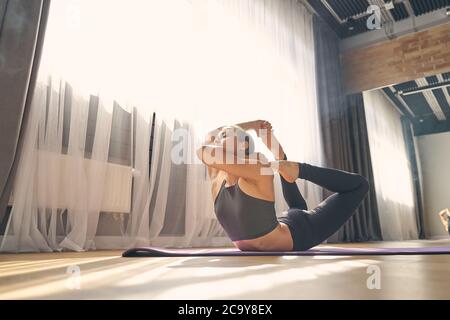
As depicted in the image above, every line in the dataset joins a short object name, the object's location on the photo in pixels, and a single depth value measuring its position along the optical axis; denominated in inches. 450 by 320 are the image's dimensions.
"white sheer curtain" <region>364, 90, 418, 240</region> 210.8
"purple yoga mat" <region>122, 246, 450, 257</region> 51.6
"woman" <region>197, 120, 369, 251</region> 51.3
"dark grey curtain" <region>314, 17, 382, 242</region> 167.2
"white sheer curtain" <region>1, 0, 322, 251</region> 69.0
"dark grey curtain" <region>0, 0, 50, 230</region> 59.1
